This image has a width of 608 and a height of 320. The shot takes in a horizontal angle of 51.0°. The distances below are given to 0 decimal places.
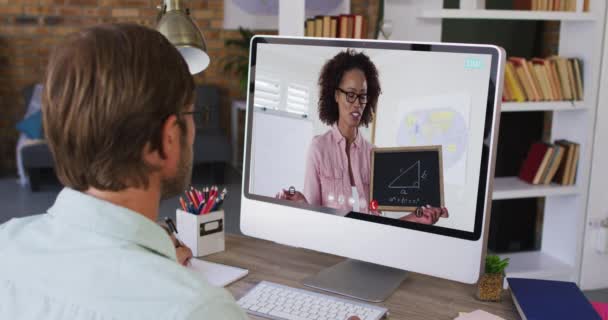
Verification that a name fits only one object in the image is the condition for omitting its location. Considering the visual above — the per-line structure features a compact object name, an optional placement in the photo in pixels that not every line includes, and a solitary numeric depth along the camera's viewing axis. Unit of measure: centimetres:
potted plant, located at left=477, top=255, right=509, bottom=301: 137
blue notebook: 124
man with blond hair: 79
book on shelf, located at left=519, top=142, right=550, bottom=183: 344
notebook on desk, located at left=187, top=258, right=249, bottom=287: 148
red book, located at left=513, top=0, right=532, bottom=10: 409
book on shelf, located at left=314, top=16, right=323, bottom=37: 316
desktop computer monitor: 131
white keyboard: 129
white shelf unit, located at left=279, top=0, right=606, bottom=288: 326
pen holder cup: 165
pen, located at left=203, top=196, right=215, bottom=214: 169
